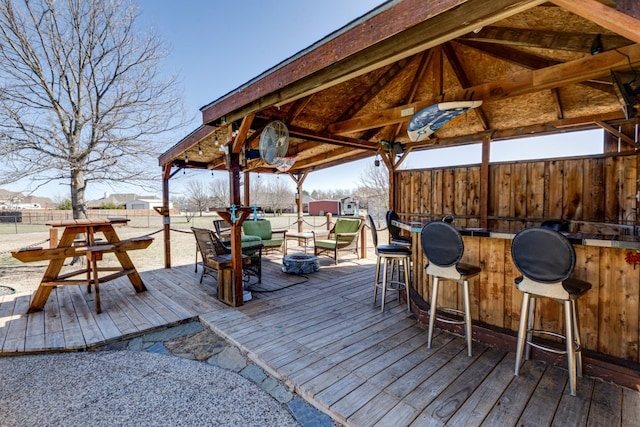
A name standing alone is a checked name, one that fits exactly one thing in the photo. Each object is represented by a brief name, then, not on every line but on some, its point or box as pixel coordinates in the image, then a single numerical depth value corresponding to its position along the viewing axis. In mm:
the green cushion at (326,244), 5805
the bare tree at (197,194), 28016
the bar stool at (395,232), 3975
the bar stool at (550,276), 1794
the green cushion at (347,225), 6113
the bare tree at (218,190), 26609
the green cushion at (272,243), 6178
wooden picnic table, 3353
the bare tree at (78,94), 5520
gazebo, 1756
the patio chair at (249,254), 4172
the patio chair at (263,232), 6289
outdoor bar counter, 1985
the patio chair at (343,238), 5789
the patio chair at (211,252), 3742
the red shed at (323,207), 32375
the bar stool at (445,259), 2268
